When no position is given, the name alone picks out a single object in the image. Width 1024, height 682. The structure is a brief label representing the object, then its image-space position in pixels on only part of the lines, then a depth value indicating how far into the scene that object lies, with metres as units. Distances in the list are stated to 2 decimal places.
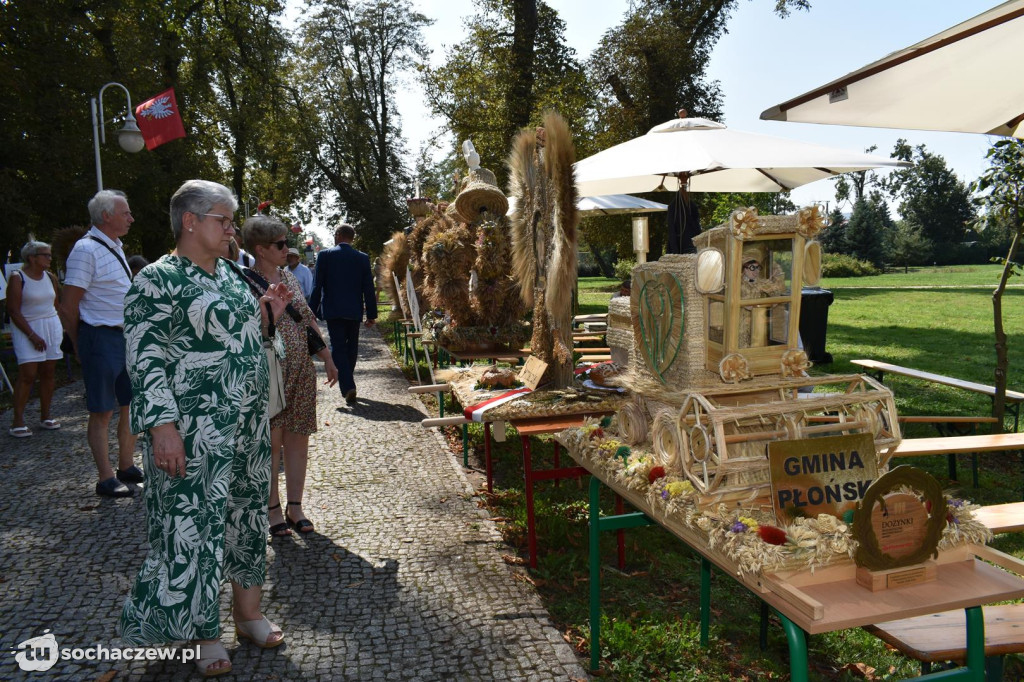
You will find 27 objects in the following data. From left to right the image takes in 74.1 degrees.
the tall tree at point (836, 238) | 49.06
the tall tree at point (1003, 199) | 5.89
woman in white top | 6.76
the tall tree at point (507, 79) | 14.59
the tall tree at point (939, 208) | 56.67
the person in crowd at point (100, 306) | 4.74
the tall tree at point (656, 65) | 20.59
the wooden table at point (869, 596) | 1.71
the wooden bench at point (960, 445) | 4.46
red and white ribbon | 4.11
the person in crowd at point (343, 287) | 8.13
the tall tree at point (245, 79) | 22.58
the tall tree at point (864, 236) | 48.41
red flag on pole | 11.66
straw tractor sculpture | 2.35
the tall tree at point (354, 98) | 27.97
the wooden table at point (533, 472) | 3.90
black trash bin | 10.30
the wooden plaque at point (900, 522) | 1.84
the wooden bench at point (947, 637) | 2.12
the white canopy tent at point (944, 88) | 2.75
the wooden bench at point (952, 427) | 5.47
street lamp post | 10.83
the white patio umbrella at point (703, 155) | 5.35
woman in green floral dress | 2.67
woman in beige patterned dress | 4.11
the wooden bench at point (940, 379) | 6.00
